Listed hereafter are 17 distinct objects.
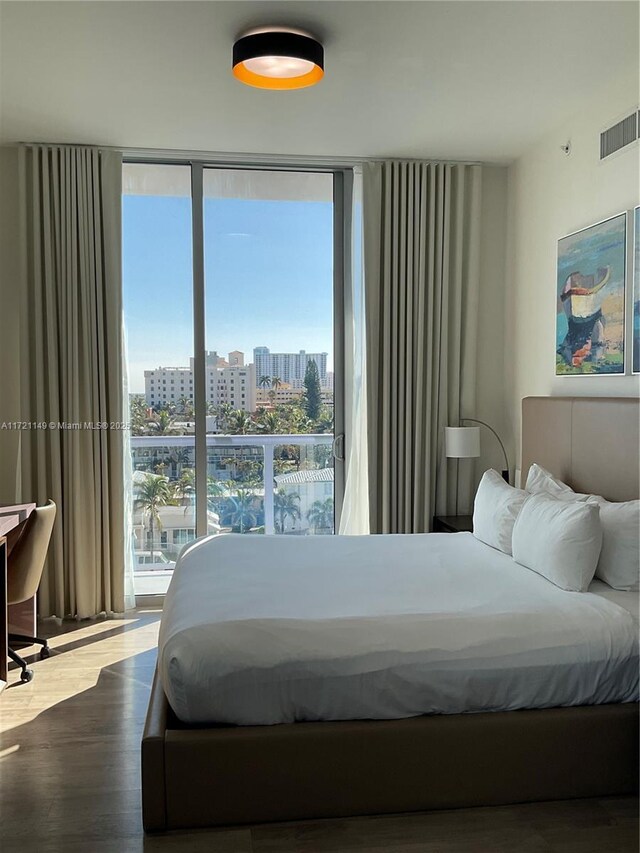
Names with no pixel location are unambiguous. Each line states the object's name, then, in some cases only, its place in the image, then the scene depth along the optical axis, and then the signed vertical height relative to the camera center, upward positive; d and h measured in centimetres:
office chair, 379 -81
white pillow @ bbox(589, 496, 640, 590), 297 -62
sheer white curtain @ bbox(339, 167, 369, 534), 498 -16
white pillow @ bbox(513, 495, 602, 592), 296 -61
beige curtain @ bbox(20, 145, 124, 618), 458 +20
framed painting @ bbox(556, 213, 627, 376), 360 +46
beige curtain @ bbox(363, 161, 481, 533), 491 +46
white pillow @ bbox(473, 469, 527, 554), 368 -59
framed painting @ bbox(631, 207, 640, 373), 343 +45
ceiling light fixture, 306 +137
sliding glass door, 496 +28
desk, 361 -96
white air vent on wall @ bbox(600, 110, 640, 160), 344 +120
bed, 244 -106
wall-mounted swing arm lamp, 475 -31
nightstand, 457 -82
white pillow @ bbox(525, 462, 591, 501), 360 -47
